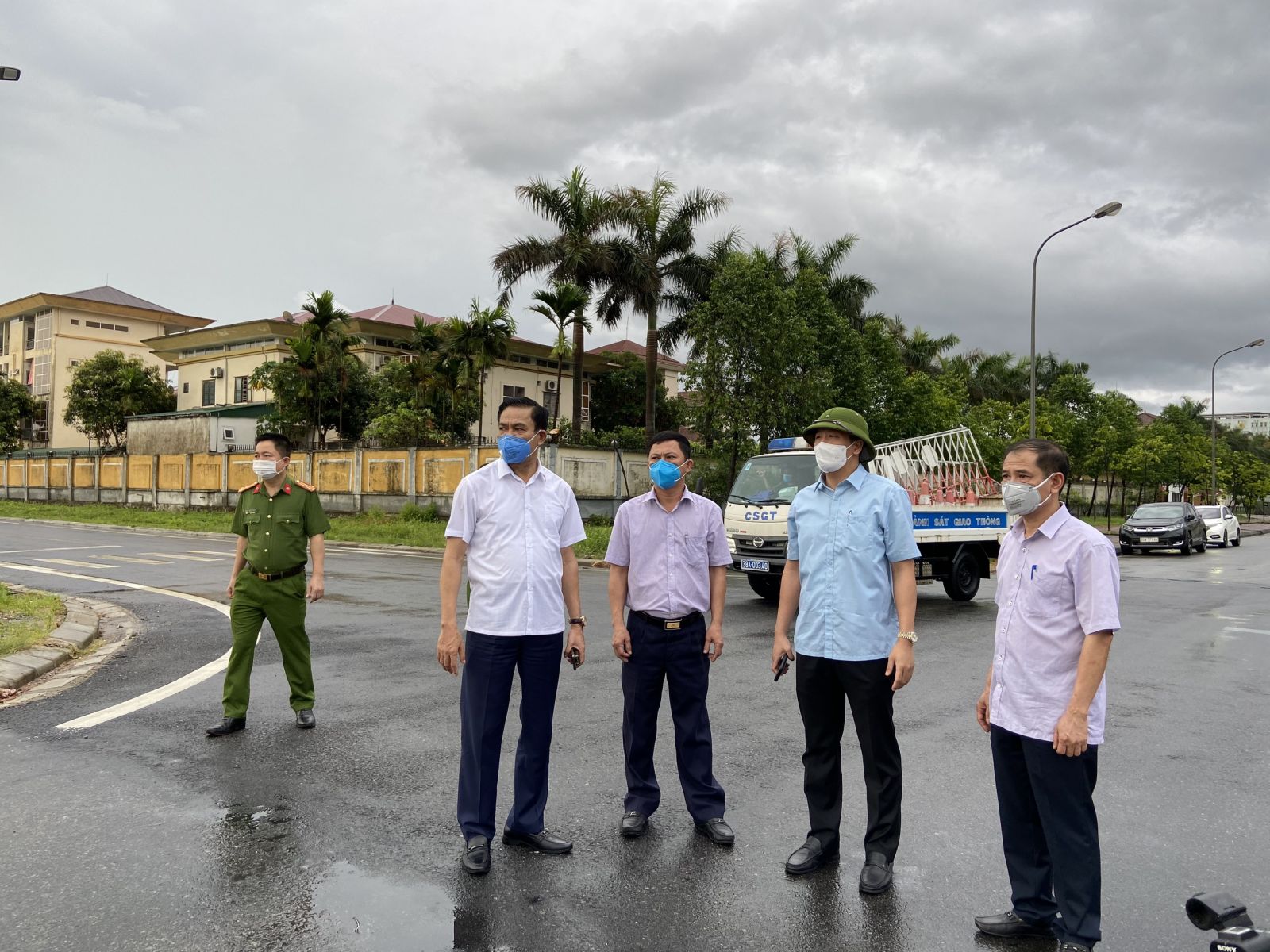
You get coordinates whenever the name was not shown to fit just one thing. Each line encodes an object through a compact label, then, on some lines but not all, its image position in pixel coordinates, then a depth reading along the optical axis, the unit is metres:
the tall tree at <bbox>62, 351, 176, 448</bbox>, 55.91
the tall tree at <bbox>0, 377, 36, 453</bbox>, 62.03
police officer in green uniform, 5.98
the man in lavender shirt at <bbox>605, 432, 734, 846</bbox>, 4.40
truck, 12.82
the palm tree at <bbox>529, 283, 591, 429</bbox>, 33.19
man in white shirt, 4.12
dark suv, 28.22
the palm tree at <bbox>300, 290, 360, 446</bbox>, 41.00
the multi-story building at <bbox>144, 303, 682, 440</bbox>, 52.91
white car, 34.16
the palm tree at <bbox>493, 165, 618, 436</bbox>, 32.78
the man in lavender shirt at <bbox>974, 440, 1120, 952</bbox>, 3.14
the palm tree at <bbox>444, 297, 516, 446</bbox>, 39.53
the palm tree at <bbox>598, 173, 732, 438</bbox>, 32.97
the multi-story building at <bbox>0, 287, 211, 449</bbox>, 68.50
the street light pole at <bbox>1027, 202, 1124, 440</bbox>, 24.19
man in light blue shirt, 3.89
